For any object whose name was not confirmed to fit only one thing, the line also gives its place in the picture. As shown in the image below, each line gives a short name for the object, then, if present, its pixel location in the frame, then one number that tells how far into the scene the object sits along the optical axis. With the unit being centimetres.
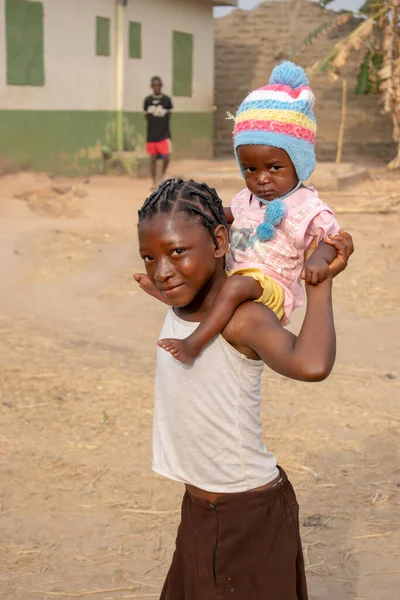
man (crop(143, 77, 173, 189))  1359
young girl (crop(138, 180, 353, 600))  192
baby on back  210
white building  1270
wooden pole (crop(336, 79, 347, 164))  1557
